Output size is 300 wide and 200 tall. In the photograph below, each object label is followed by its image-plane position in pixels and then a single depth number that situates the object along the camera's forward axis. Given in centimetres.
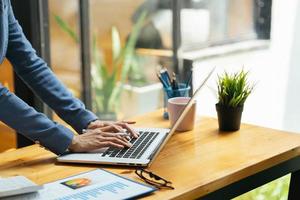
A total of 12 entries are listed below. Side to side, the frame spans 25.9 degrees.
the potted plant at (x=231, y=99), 196
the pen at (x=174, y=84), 207
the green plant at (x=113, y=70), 337
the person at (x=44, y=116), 175
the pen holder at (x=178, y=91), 205
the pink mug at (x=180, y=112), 196
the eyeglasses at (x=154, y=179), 156
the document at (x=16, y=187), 147
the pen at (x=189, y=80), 210
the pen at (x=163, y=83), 208
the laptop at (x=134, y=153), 169
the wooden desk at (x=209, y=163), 160
